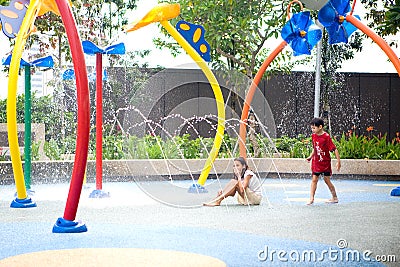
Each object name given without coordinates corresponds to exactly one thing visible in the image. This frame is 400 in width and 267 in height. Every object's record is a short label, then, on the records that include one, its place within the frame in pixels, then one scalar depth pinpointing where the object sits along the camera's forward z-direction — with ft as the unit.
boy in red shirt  29.68
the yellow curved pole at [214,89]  31.68
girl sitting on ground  28.22
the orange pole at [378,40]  30.83
